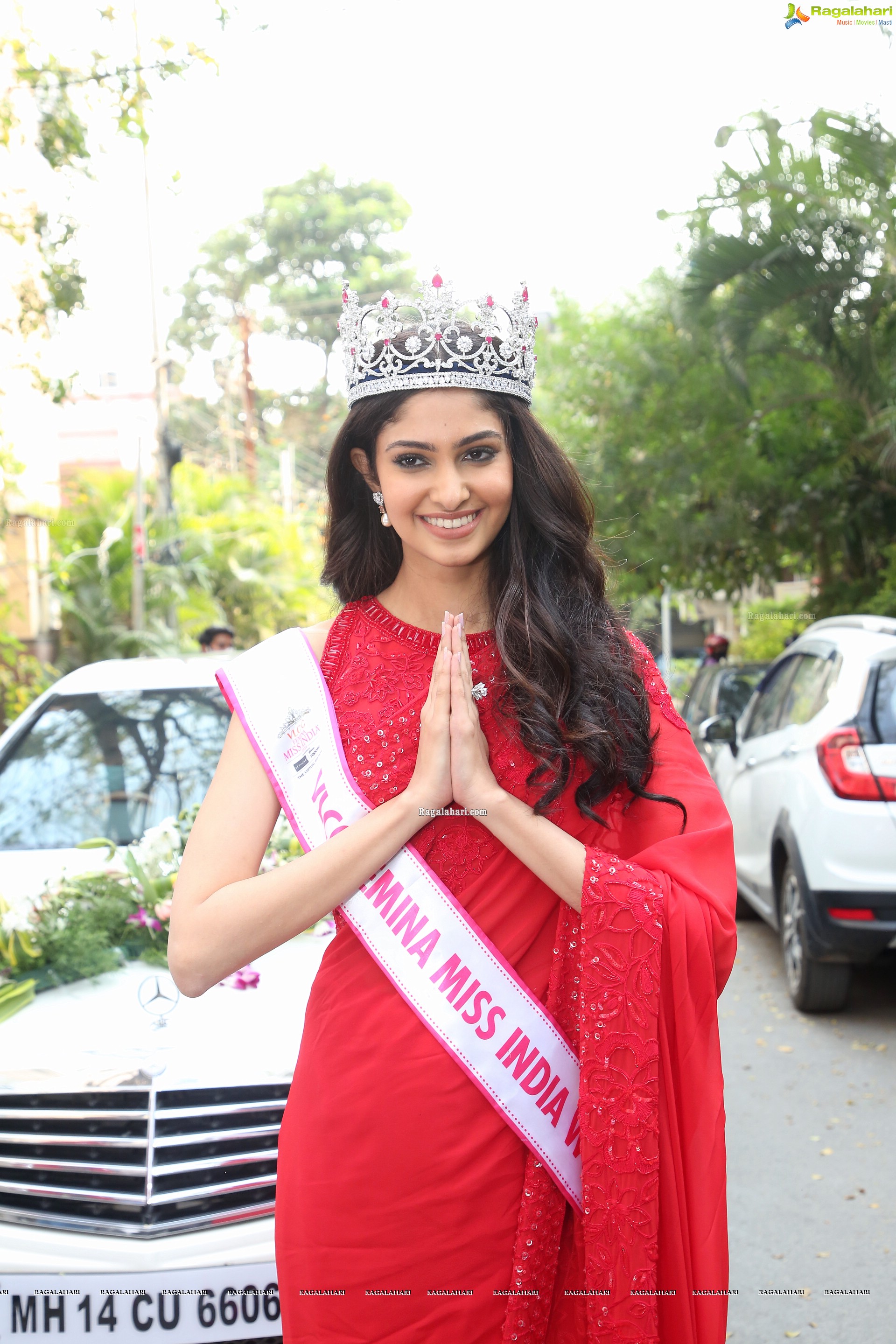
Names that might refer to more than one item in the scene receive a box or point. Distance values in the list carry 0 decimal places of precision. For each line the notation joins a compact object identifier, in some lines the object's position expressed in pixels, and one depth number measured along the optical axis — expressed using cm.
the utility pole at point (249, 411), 2864
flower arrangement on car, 283
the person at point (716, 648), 1135
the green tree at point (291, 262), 2950
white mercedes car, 234
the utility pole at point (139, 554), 1173
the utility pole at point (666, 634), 2247
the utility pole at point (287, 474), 2939
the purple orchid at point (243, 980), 275
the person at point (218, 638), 840
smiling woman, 156
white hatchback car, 469
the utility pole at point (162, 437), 1395
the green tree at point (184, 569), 1421
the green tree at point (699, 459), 1043
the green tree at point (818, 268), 813
